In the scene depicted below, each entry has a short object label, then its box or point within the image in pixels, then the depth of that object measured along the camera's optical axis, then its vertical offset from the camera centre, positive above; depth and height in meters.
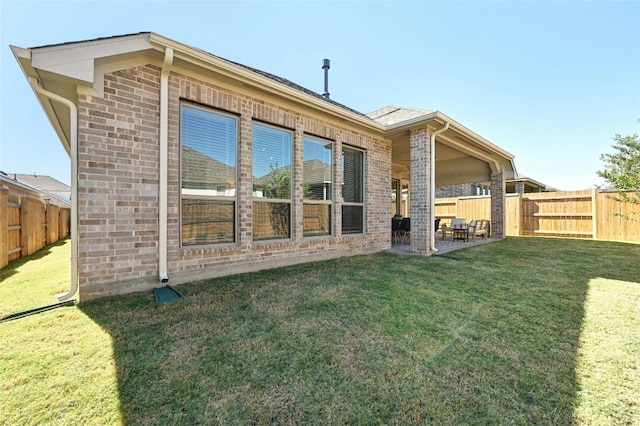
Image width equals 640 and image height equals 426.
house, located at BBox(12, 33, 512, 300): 3.55 +0.91
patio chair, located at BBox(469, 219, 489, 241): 10.50 -0.71
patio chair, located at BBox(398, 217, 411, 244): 9.41 -0.49
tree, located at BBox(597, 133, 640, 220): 7.50 +1.37
